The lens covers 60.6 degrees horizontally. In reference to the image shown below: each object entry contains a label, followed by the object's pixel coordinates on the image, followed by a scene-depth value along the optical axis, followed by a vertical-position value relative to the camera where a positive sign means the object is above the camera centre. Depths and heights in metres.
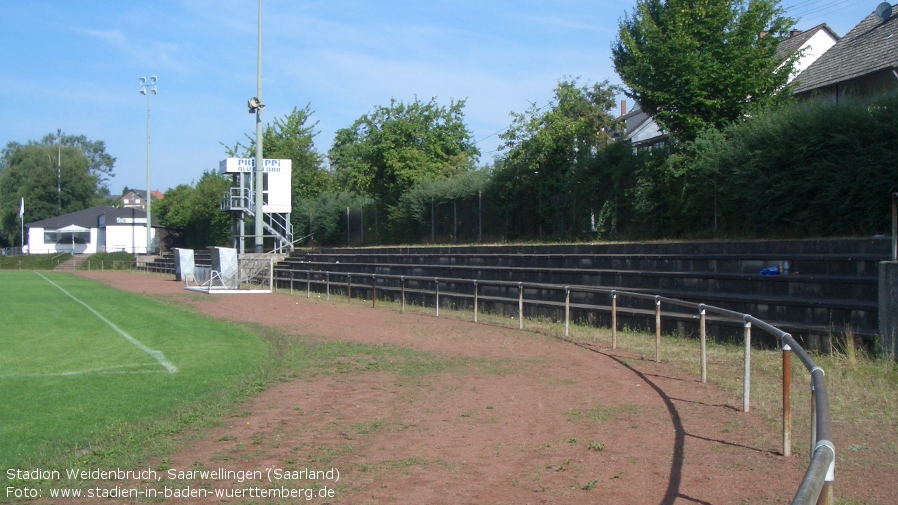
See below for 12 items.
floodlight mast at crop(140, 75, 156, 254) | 59.49 +11.76
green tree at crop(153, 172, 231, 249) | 60.94 +2.08
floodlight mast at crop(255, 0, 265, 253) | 35.72 +3.24
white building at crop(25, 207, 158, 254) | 83.00 +0.98
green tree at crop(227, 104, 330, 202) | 63.78 +7.72
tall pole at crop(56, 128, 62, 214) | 108.38 +9.42
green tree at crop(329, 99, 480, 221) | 39.66 +4.96
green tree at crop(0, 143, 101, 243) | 105.88 +8.00
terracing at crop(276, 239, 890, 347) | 11.97 -0.74
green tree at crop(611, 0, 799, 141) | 20.62 +4.78
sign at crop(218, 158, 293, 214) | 44.52 +3.78
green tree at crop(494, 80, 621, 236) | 23.89 +2.17
